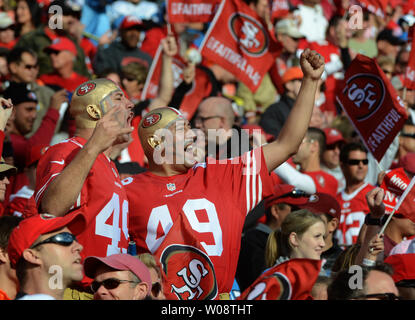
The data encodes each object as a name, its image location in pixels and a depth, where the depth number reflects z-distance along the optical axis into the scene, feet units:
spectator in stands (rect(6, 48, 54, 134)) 61.82
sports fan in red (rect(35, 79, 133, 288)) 29.40
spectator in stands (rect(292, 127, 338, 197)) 55.31
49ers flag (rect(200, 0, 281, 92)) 62.90
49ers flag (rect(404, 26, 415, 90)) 50.26
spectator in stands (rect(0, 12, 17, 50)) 74.54
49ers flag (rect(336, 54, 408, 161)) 48.21
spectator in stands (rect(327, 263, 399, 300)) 27.99
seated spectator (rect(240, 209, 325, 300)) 41.34
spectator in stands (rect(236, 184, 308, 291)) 45.73
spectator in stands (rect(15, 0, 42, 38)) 79.71
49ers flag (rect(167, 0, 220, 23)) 67.92
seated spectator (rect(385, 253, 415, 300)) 35.63
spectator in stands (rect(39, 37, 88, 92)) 67.15
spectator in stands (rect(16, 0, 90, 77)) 69.26
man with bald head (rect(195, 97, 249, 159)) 47.52
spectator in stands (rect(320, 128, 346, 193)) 62.75
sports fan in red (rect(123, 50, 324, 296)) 33.19
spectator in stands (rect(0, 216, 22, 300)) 33.50
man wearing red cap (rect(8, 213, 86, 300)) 27.58
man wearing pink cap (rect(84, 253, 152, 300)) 29.07
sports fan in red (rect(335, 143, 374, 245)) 51.80
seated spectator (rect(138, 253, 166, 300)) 31.04
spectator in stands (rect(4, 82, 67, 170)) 54.95
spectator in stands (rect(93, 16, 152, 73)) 75.05
